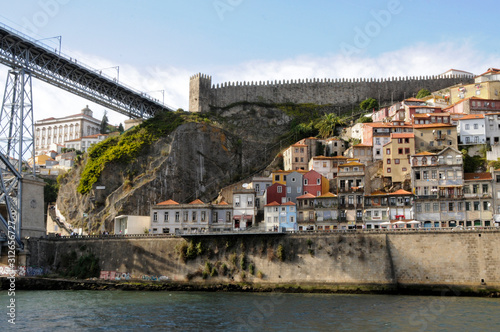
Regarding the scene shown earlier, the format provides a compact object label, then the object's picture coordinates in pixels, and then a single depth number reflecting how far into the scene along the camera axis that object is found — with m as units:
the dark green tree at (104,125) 156.59
